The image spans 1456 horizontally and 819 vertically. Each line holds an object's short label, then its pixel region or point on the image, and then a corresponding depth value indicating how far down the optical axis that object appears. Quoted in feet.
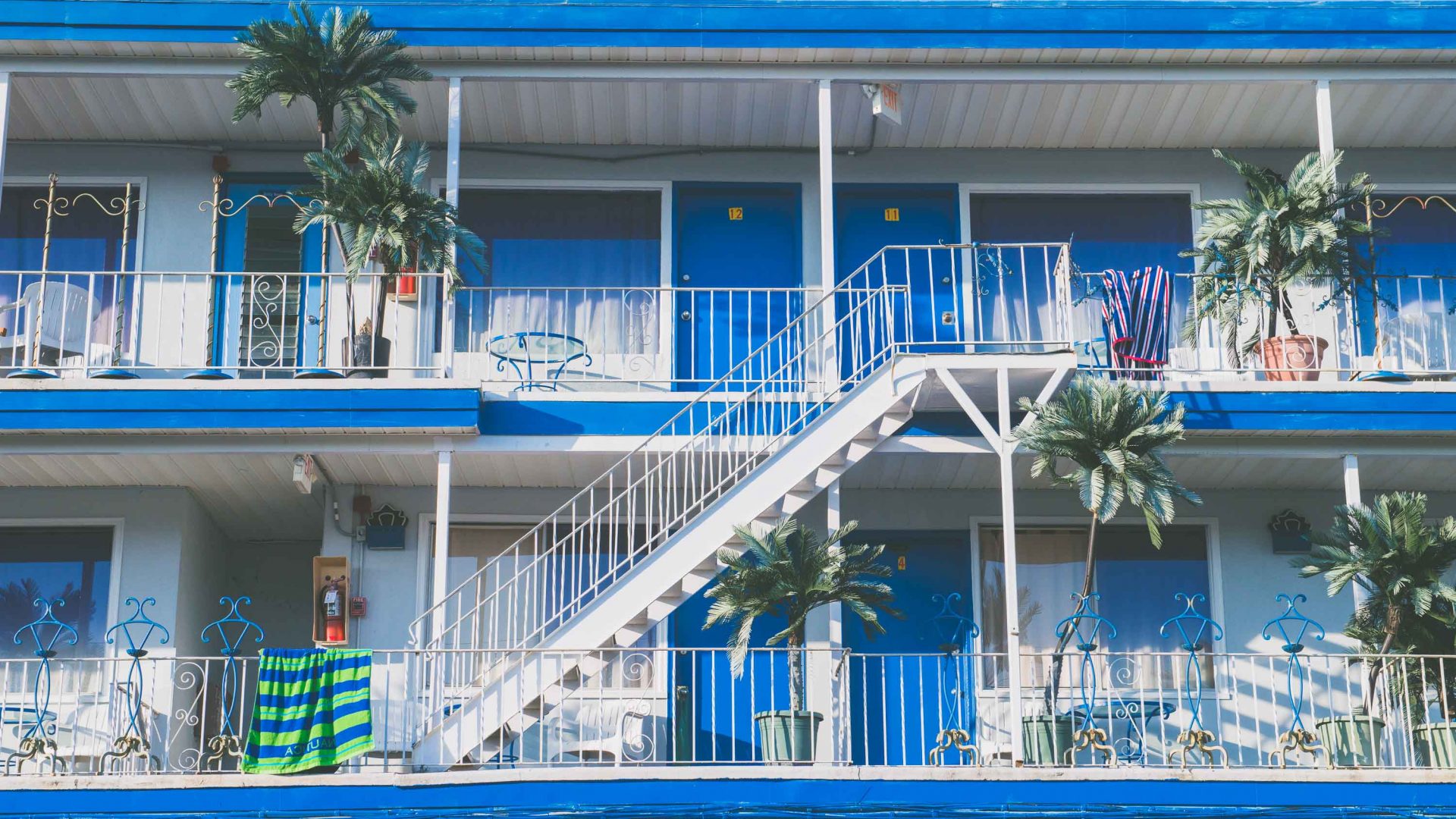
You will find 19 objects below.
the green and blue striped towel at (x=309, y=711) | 39.24
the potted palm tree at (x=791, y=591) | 40.04
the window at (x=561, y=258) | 50.21
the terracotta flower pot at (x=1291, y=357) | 45.47
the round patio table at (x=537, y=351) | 49.11
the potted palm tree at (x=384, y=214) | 43.78
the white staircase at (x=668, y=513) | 41.29
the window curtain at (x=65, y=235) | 51.03
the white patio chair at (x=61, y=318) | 45.88
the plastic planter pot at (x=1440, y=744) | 39.58
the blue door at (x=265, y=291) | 49.60
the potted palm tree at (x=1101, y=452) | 40.83
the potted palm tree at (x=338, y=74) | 44.75
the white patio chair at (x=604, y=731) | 44.37
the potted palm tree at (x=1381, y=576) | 40.73
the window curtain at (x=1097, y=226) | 51.44
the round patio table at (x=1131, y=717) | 44.65
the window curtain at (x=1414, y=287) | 49.93
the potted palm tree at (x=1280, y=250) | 44.29
